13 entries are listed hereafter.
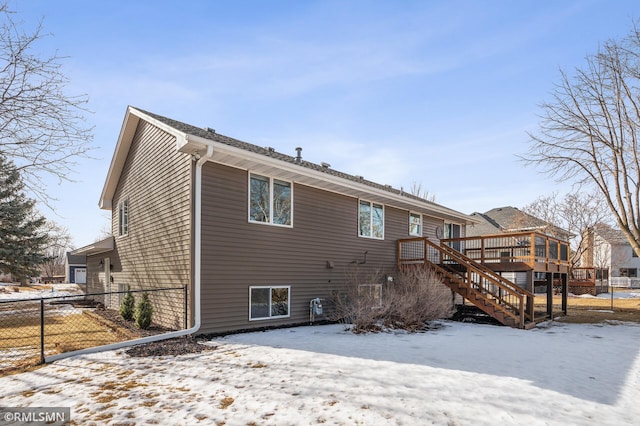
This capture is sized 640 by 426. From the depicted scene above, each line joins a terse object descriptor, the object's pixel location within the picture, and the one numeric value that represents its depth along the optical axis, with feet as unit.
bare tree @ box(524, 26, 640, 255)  46.42
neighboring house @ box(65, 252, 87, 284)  126.00
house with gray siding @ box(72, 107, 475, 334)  27.81
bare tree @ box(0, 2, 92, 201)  20.24
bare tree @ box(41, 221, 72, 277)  171.05
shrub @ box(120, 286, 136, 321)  36.11
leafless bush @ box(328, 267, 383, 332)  30.30
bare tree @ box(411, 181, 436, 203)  122.52
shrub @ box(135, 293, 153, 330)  30.25
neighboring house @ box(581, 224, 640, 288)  98.12
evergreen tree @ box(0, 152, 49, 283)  64.35
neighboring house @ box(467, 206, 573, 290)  95.04
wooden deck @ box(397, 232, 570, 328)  35.35
